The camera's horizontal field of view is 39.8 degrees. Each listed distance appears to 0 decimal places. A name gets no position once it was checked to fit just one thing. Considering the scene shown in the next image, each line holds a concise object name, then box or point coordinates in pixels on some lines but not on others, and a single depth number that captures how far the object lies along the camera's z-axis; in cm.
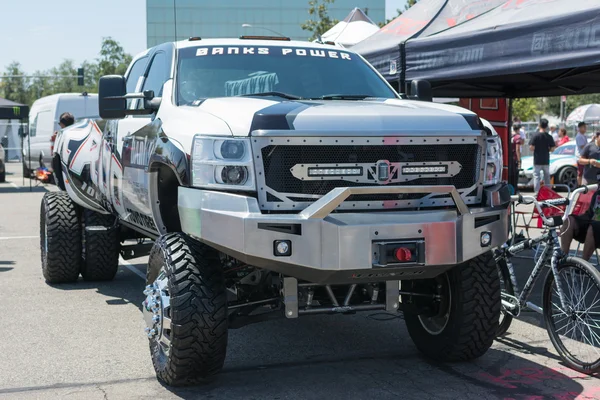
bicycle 511
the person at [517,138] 2184
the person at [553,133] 2779
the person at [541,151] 1864
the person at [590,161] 1210
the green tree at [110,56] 7206
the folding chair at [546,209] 585
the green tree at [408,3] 3522
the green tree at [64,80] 11892
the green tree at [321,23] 3700
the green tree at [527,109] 4999
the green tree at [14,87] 10888
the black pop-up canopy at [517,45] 666
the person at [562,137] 2259
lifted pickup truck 434
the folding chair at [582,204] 765
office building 9019
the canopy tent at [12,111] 2377
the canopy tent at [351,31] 1623
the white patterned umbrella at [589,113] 3319
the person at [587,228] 746
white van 2314
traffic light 5480
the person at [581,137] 1805
